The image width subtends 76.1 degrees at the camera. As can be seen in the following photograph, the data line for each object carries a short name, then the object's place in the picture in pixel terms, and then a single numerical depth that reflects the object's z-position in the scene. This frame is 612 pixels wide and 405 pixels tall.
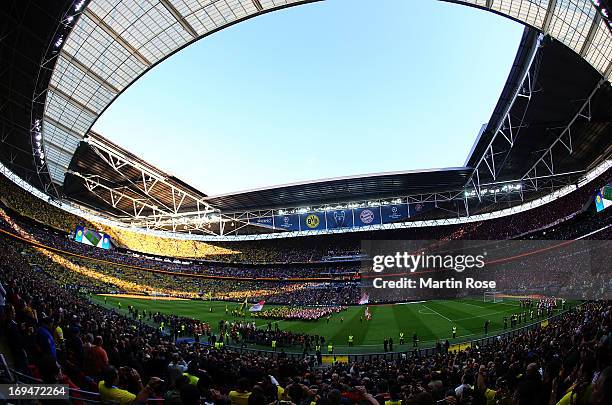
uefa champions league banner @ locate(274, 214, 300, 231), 54.66
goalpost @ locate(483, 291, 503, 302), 43.84
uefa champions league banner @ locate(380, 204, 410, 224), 50.59
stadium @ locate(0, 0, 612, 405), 7.74
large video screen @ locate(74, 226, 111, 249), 53.31
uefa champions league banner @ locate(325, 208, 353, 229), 53.00
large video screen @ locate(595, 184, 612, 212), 30.28
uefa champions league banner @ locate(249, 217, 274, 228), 55.15
